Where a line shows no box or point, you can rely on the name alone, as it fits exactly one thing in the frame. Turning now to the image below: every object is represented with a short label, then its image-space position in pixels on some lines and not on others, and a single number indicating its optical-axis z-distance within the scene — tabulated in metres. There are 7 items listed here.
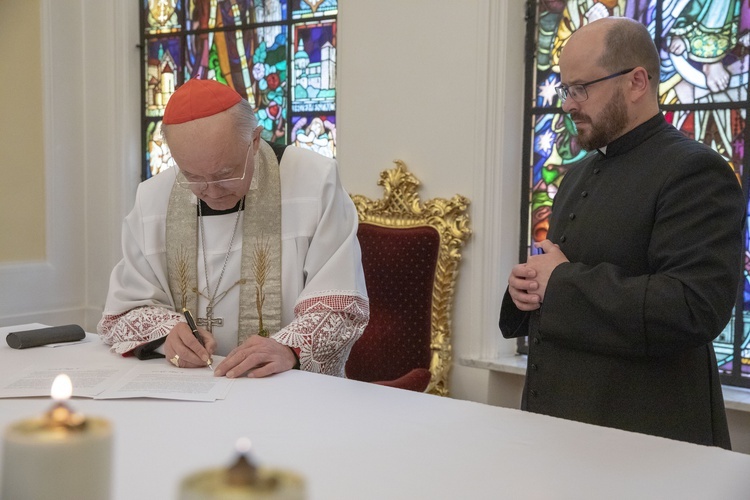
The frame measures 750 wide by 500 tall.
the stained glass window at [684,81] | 4.07
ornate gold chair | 4.55
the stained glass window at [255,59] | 5.47
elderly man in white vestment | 2.86
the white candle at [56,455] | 0.78
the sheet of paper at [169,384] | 2.26
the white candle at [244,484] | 0.61
